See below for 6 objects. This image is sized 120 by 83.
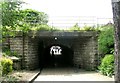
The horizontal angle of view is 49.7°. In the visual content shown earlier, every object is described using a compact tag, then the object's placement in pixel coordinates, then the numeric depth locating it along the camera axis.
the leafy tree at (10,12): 5.25
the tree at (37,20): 9.25
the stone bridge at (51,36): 8.74
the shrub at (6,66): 5.72
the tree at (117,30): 3.56
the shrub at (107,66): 7.27
